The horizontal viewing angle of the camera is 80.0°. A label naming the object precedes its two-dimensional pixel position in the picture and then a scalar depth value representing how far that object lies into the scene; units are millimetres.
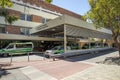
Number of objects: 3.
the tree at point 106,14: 6930
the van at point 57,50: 9409
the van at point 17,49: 10794
